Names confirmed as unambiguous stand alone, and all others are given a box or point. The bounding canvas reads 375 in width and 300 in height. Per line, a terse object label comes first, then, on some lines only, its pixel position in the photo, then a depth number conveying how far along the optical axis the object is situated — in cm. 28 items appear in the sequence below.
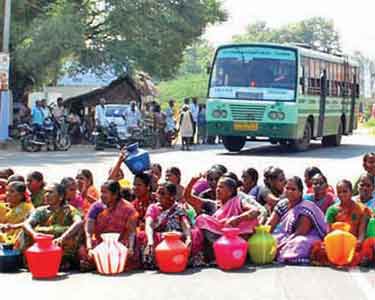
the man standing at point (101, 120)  2839
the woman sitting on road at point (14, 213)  912
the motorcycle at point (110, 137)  2826
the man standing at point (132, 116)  2888
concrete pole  2698
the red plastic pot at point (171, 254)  845
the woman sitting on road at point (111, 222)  860
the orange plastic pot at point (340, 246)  857
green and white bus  2427
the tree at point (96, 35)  2969
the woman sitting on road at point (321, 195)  972
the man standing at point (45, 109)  2632
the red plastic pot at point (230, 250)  861
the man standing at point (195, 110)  3128
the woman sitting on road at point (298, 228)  885
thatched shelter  3369
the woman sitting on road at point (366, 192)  959
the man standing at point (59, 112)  2792
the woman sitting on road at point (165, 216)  880
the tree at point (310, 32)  11294
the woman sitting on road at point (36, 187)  970
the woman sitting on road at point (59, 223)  870
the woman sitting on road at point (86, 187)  1016
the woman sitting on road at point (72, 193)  938
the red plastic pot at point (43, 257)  823
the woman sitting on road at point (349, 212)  903
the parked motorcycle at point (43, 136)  2630
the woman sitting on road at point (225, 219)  891
